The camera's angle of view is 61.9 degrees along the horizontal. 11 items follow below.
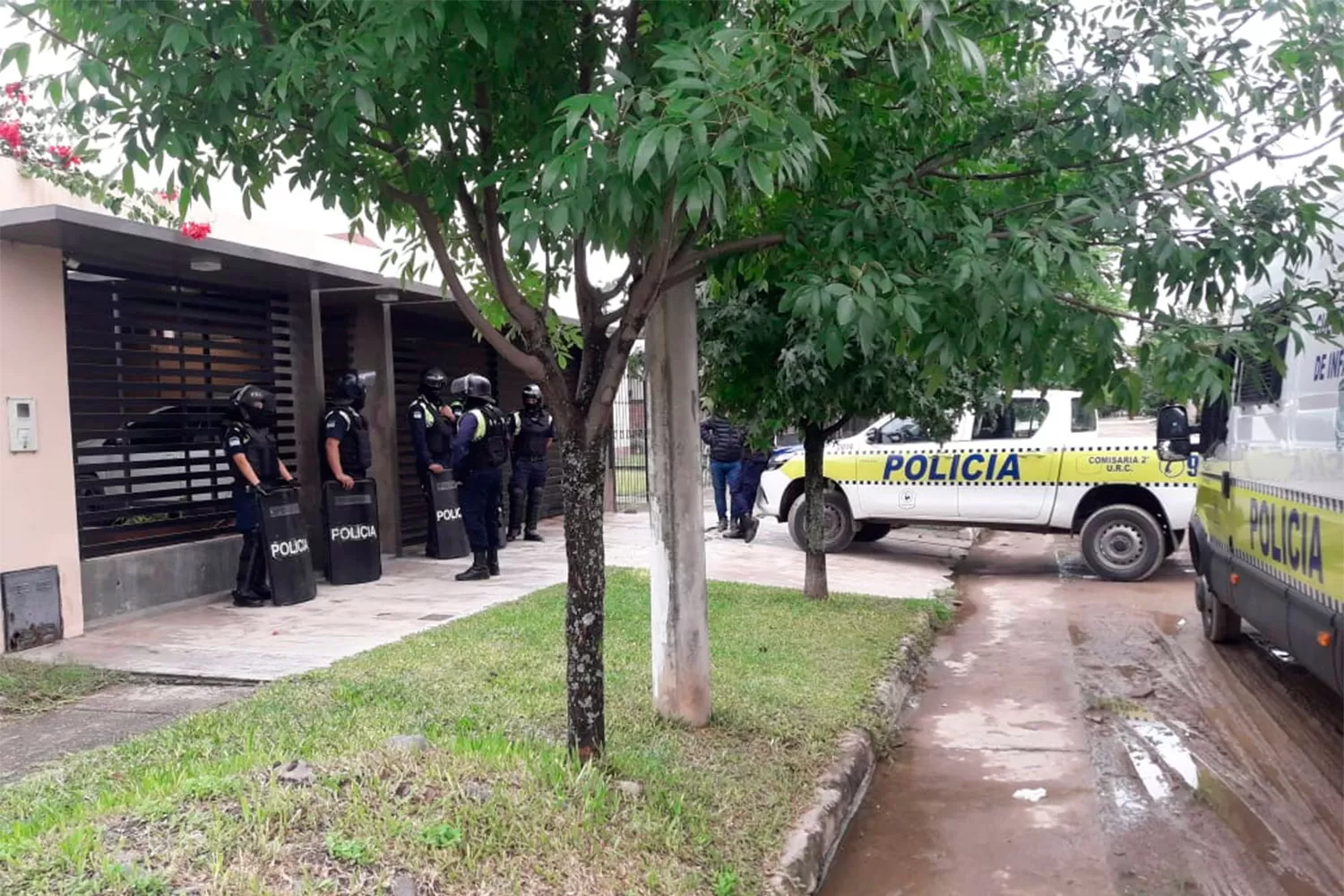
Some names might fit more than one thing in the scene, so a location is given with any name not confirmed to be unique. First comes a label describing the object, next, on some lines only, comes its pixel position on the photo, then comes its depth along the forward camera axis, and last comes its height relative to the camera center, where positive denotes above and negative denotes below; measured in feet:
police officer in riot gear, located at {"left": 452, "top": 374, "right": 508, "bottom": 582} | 33.47 -0.62
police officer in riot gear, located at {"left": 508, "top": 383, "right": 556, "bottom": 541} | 40.73 +0.11
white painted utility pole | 17.48 -1.03
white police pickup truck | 36.45 -1.67
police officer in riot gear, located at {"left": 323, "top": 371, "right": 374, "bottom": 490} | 31.89 +0.70
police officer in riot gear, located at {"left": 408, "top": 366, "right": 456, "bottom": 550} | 36.22 +0.89
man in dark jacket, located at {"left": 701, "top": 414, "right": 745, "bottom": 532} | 45.29 -0.19
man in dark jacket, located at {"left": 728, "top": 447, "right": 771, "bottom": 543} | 46.21 -2.06
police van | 16.69 -1.46
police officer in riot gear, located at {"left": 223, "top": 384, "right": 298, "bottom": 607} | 28.17 -0.14
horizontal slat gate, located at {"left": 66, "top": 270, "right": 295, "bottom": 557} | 26.45 +1.91
